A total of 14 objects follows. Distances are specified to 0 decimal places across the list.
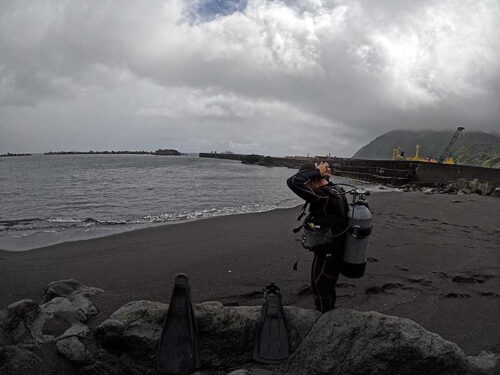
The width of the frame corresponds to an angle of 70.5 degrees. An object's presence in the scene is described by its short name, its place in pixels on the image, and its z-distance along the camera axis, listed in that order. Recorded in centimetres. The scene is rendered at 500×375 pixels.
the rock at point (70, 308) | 411
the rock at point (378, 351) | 329
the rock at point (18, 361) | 313
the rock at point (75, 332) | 367
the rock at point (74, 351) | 342
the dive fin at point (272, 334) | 360
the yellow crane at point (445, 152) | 4672
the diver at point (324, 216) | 382
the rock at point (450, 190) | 2211
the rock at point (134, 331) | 352
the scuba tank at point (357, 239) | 370
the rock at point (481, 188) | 2042
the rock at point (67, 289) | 486
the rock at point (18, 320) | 362
